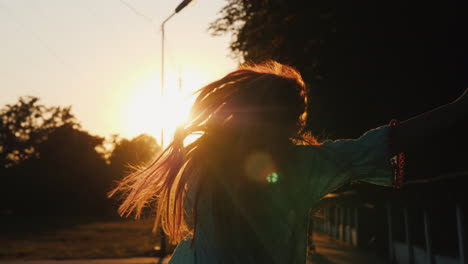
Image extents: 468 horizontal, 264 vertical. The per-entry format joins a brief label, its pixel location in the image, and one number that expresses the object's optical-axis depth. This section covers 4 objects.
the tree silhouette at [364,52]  10.16
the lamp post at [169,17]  10.55
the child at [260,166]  1.59
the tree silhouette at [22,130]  72.00
